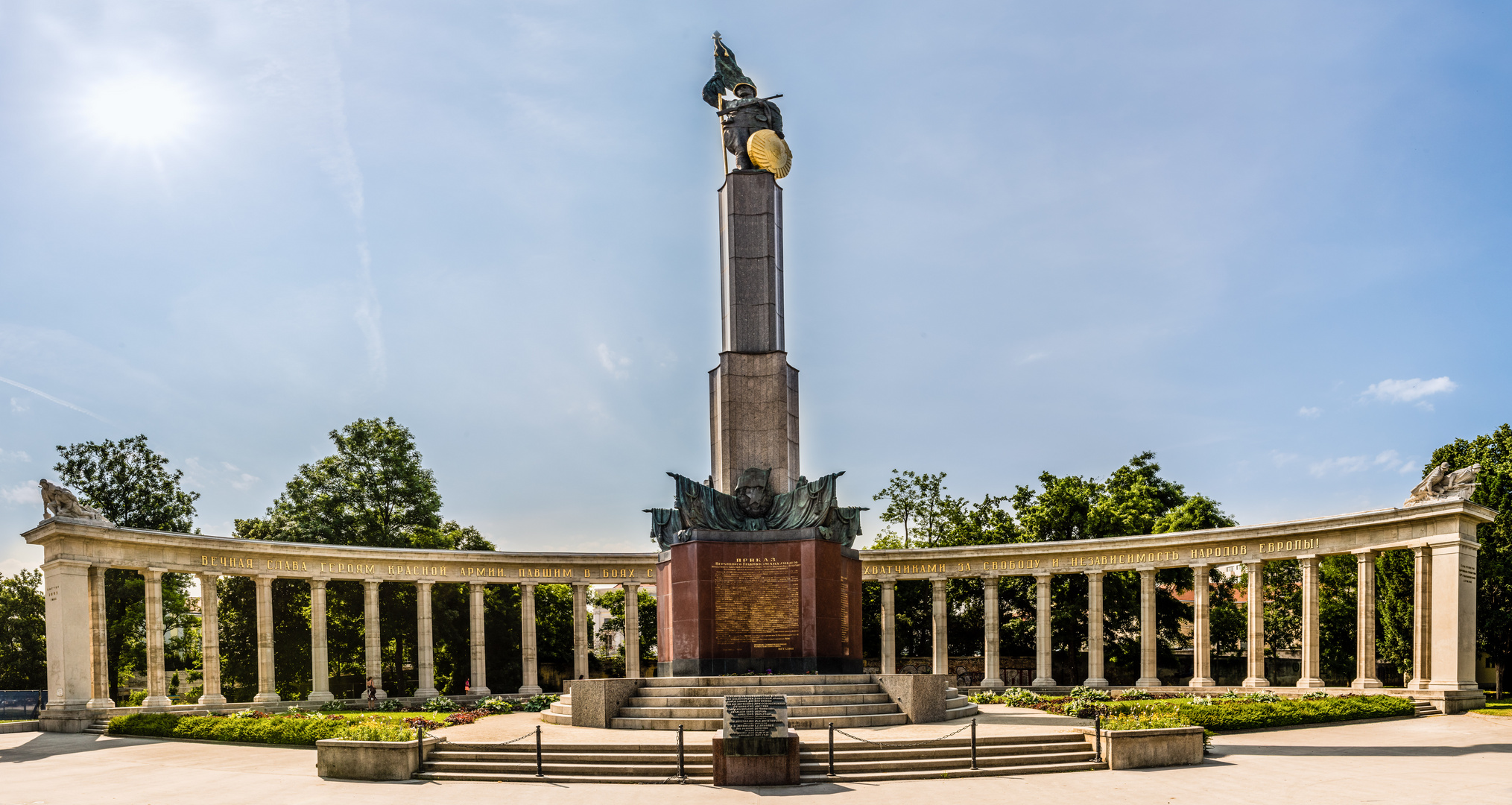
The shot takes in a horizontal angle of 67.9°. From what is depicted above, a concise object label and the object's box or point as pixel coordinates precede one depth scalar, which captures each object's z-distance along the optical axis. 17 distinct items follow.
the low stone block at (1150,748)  24.14
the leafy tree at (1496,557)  49.47
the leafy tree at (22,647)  64.06
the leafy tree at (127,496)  58.91
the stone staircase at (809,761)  23.53
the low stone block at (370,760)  24.17
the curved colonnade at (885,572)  41.34
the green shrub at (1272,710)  30.86
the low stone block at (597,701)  30.17
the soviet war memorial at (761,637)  24.09
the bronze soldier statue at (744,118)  39.69
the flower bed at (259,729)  25.39
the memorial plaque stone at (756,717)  22.42
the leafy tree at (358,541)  62.50
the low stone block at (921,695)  30.55
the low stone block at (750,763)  22.20
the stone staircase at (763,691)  29.03
